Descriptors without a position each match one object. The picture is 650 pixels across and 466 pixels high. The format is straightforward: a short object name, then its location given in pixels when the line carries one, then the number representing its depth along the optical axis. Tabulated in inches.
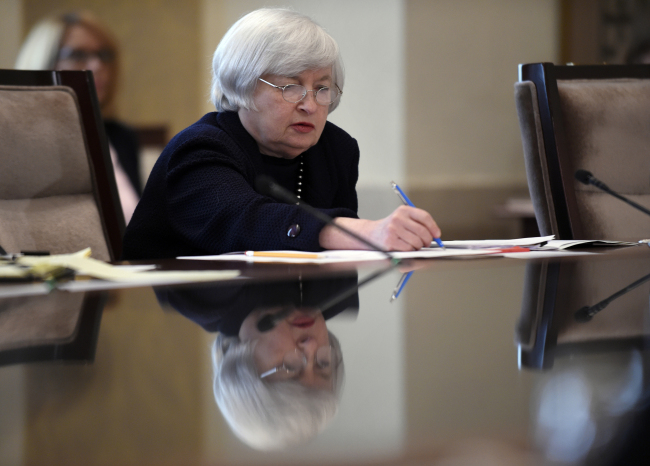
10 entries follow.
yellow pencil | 179.8
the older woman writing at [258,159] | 185.0
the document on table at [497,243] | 184.7
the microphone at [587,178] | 187.4
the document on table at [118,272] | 173.5
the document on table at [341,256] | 179.3
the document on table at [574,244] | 184.0
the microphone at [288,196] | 178.1
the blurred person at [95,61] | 256.1
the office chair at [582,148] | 203.2
